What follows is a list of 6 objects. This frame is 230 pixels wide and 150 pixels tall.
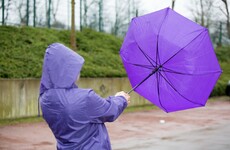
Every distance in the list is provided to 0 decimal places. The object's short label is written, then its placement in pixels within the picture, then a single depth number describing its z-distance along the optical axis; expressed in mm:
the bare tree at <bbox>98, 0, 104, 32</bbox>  22391
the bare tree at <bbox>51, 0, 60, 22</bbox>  19641
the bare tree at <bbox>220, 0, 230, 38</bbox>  34809
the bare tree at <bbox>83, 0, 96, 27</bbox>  21731
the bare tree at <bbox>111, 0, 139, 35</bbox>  24145
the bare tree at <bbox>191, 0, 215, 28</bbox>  34609
